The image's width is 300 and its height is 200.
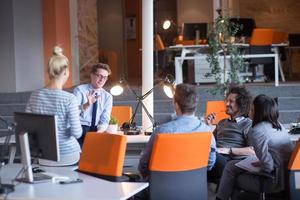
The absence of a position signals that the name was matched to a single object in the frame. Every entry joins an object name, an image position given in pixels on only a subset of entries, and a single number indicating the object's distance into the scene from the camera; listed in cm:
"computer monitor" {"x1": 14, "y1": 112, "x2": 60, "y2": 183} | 350
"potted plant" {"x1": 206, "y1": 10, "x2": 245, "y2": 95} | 816
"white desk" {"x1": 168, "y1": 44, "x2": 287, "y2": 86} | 1030
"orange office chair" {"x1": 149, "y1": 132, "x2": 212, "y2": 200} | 391
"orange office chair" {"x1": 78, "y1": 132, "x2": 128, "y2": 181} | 387
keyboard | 360
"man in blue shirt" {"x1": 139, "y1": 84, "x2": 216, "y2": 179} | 424
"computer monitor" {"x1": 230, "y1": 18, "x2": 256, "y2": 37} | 1259
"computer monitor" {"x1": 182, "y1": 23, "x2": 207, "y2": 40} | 1146
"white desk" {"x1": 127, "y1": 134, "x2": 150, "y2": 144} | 515
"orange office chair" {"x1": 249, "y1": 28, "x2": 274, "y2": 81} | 1107
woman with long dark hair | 459
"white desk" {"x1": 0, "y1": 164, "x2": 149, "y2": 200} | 321
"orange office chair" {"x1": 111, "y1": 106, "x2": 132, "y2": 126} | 640
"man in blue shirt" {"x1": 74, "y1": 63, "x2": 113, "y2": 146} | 556
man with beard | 527
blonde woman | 418
